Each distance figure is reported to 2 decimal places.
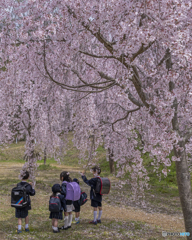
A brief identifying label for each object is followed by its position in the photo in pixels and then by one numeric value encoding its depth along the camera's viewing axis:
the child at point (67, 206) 5.75
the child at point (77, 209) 6.23
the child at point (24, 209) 5.38
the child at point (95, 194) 6.16
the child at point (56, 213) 5.57
